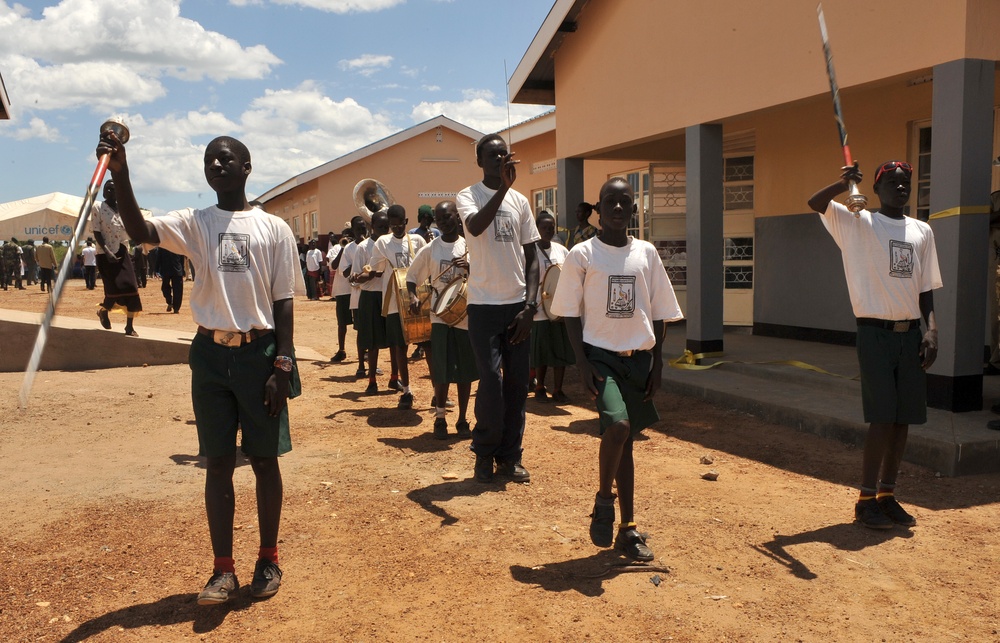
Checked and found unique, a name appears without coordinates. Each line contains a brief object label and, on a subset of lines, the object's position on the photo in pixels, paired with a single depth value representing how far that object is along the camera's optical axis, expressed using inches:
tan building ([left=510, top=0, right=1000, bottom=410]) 226.7
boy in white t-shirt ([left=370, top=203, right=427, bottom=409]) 293.6
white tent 1223.5
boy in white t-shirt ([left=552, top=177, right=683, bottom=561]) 145.4
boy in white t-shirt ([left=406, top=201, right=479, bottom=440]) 237.5
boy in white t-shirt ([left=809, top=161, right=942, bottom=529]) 166.4
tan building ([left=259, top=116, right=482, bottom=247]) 1103.6
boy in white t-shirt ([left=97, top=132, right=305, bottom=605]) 128.3
